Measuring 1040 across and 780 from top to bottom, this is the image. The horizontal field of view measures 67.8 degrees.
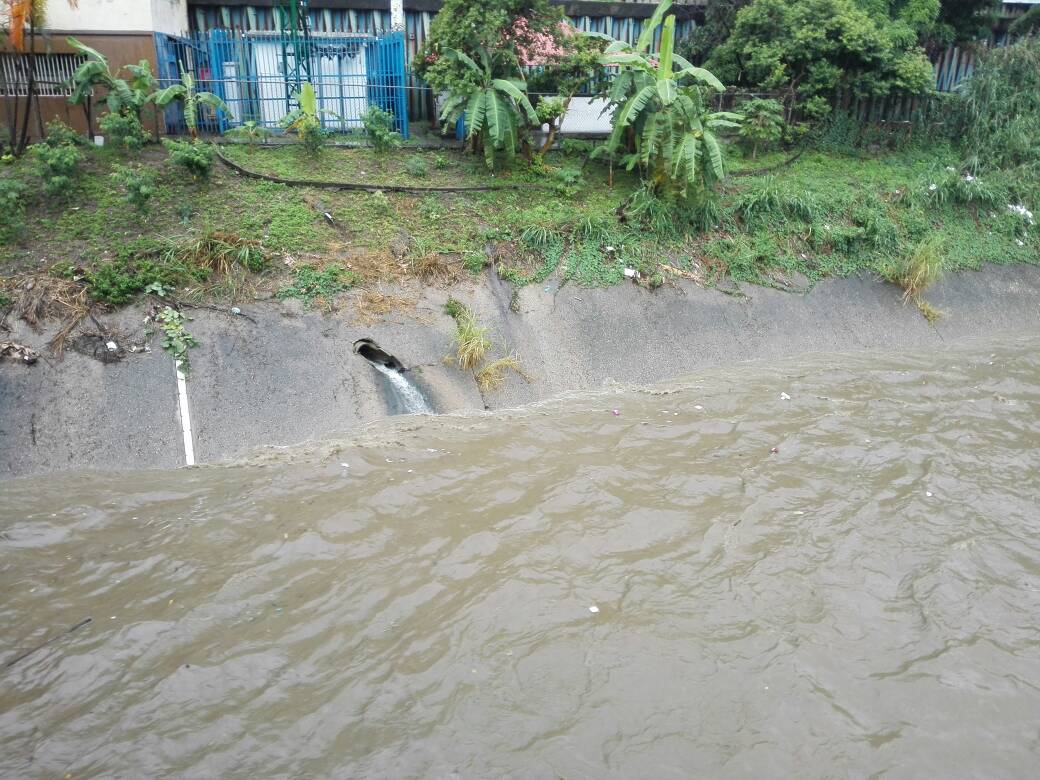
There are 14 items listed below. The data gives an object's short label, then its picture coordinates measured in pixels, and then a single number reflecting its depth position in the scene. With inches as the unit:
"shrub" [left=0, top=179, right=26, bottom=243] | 321.1
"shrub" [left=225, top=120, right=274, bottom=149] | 411.2
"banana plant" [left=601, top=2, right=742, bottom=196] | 385.7
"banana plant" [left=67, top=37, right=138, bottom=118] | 384.5
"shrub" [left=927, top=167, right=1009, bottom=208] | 471.8
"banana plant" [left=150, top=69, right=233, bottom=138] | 390.3
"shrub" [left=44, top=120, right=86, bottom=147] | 366.3
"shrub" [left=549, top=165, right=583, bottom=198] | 410.9
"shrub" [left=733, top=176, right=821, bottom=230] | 422.6
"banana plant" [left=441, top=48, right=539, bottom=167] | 393.1
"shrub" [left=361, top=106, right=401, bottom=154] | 419.5
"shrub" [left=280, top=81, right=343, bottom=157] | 405.1
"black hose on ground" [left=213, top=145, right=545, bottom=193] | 382.3
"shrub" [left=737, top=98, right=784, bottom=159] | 472.7
